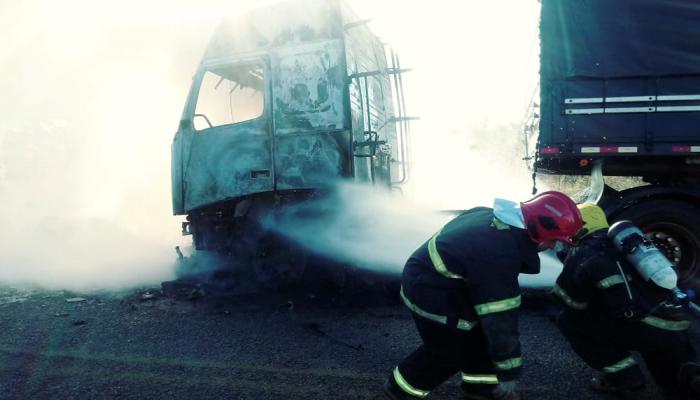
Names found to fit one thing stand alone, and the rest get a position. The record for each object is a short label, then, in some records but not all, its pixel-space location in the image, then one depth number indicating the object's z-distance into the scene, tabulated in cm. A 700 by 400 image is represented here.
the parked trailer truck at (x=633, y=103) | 446
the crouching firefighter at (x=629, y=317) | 279
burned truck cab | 509
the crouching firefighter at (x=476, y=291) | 230
